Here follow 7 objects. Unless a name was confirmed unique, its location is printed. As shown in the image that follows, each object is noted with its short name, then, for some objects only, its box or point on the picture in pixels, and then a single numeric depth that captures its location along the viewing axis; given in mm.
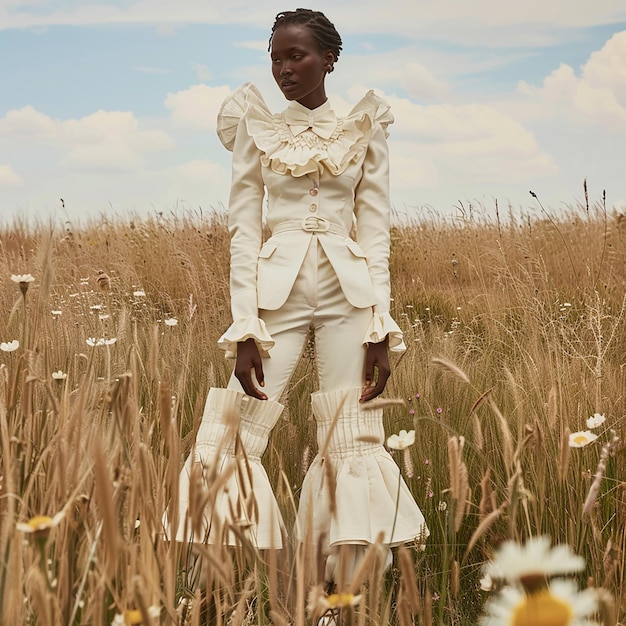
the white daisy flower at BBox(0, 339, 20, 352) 2692
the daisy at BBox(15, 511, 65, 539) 1031
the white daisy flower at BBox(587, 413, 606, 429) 2186
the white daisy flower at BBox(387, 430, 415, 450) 1800
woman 2529
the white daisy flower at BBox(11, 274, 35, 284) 2111
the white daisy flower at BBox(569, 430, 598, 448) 2029
